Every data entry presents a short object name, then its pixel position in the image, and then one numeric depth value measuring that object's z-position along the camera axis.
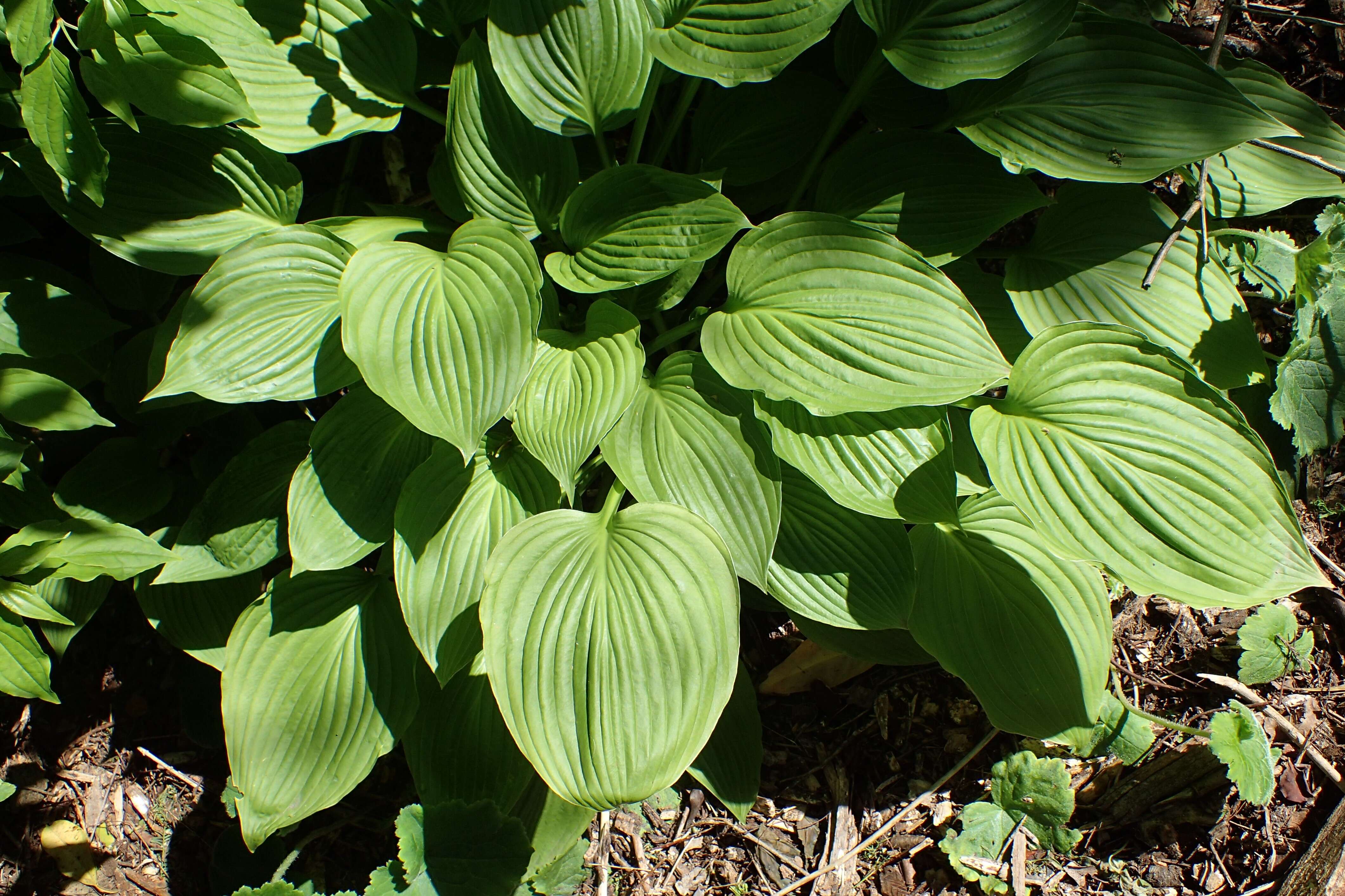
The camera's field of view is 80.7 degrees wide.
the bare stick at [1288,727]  2.00
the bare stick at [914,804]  2.05
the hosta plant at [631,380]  1.43
